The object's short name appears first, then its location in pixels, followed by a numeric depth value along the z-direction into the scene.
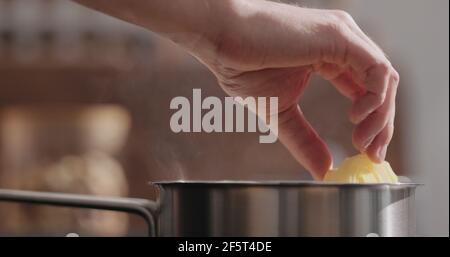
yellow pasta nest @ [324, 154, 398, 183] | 0.77
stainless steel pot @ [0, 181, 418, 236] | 0.69
